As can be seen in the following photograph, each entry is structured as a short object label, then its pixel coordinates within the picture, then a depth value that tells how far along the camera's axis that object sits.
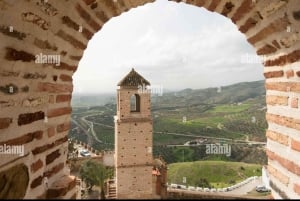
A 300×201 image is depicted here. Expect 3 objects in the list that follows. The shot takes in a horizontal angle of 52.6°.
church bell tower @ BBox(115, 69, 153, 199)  13.31
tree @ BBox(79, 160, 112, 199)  21.08
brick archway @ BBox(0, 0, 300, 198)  1.95
